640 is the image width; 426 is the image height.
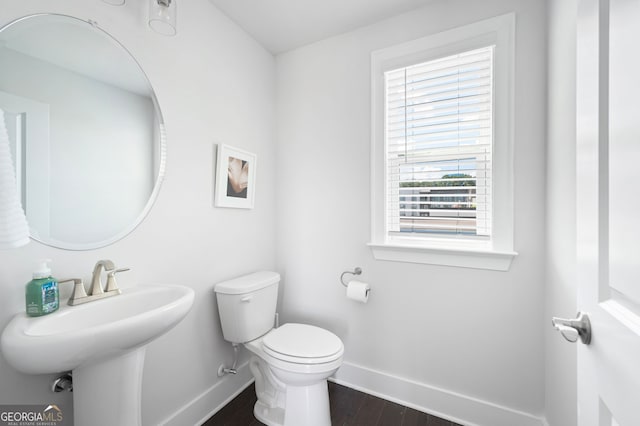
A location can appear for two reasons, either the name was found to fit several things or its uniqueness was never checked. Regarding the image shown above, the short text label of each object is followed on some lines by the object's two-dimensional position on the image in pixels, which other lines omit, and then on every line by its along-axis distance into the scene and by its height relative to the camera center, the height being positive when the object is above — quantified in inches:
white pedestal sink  30.2 -16.1
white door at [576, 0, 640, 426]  16.5 +0.6
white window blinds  60.9 +16.6
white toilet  54.2 -29.0
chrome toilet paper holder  72.7 -15.9
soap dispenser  35.3 -10.9
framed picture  66.0 +8.9
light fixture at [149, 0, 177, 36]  47.7 +34.9
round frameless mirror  38.0 +13.2
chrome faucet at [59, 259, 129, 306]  40.1 -11.8
